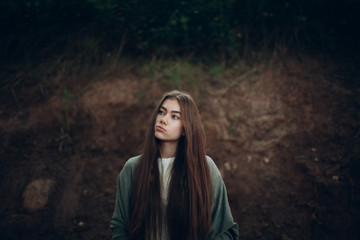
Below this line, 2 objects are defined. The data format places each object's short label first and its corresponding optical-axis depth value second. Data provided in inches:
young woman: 71.6
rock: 126.2
